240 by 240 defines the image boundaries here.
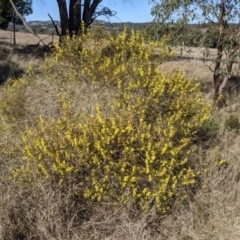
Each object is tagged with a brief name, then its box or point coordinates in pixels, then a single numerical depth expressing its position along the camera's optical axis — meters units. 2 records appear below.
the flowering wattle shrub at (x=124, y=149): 2.71
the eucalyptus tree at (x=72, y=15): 8.70
